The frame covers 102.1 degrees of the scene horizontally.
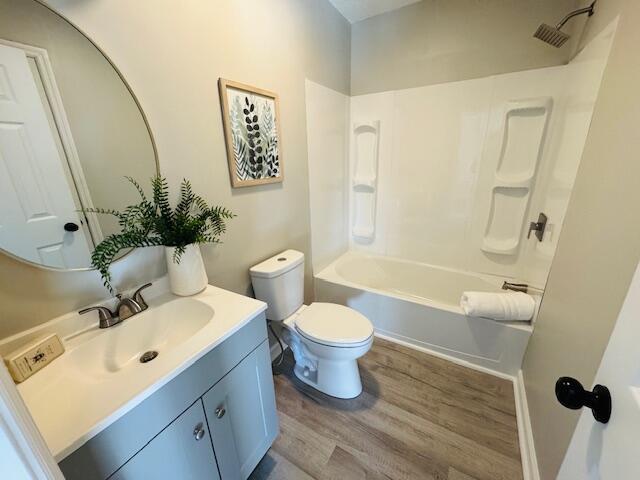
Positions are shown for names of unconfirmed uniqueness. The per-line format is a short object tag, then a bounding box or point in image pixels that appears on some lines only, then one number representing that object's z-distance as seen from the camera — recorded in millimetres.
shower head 1244
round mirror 731
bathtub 1635
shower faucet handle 1590
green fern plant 921
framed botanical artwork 1294
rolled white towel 1547
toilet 1396
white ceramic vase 1050
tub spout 1787
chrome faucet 914
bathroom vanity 596
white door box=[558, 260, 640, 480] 367
